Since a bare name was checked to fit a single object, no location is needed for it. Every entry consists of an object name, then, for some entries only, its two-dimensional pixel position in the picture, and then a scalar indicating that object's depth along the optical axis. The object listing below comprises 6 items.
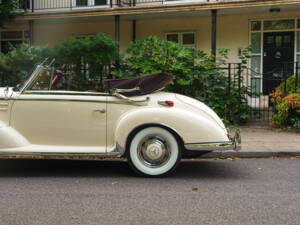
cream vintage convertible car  5.34
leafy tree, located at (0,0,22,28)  13.75
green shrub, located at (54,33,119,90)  10.45
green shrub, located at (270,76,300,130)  9.98
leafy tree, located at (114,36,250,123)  10.44
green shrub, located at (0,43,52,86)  10.91
